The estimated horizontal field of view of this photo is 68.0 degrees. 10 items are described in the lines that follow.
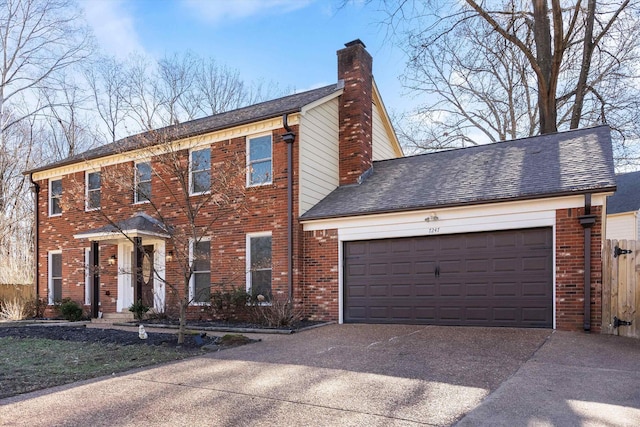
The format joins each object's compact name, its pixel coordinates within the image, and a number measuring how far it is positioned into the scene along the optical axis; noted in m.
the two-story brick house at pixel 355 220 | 8.97
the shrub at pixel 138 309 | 12.39
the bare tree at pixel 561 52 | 16.12
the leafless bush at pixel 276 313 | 10.25
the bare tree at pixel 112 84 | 26.38
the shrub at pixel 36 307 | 15.58
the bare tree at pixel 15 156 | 22.72
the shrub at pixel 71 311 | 14.00
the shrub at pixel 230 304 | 11.43
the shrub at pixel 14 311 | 15.15
